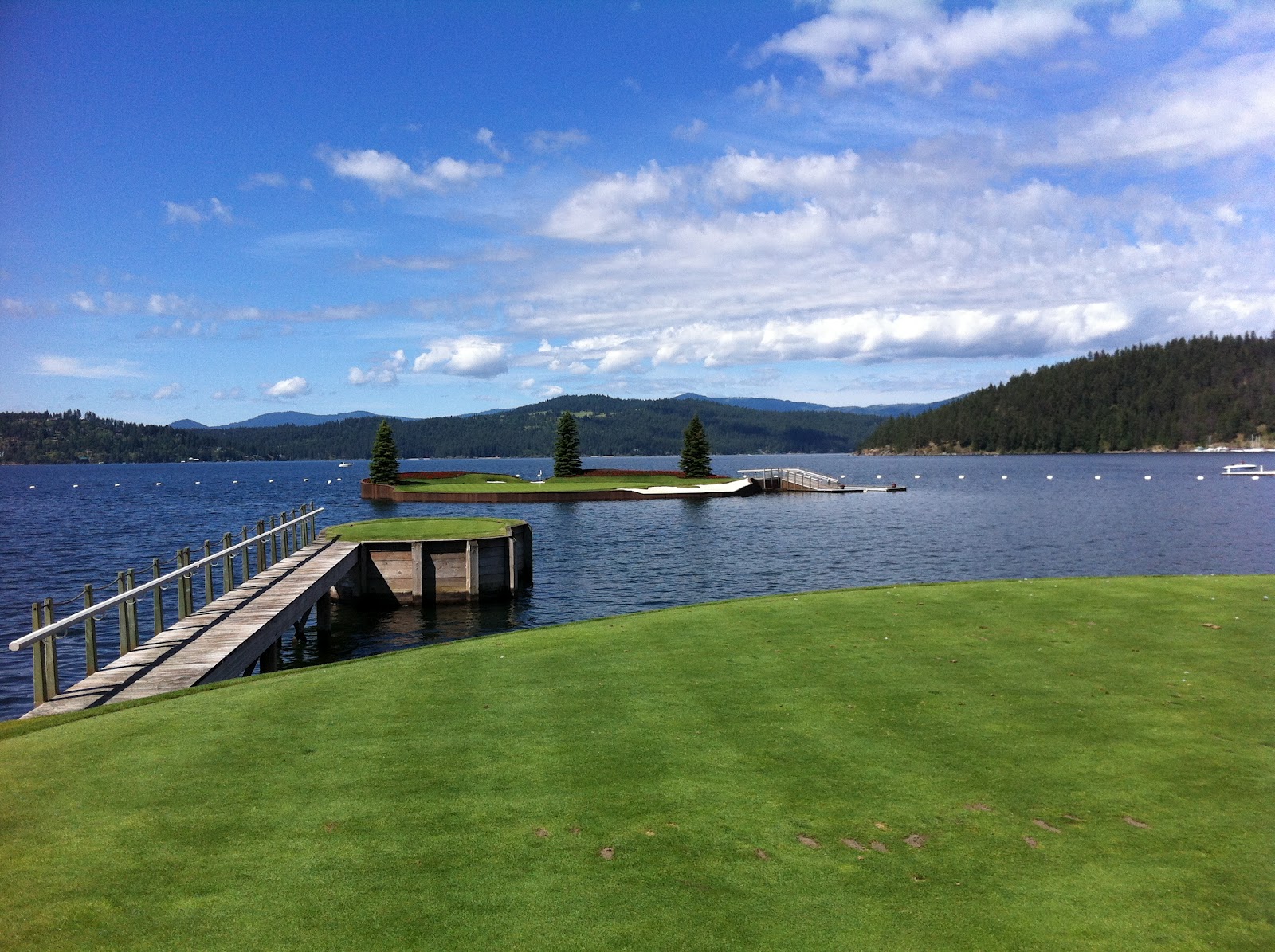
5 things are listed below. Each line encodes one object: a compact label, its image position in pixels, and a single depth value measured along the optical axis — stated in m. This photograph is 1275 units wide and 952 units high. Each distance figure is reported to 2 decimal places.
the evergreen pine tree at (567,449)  100.88
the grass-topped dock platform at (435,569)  33.03
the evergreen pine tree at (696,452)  103.81
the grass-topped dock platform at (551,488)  80.88
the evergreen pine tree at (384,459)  93.75
